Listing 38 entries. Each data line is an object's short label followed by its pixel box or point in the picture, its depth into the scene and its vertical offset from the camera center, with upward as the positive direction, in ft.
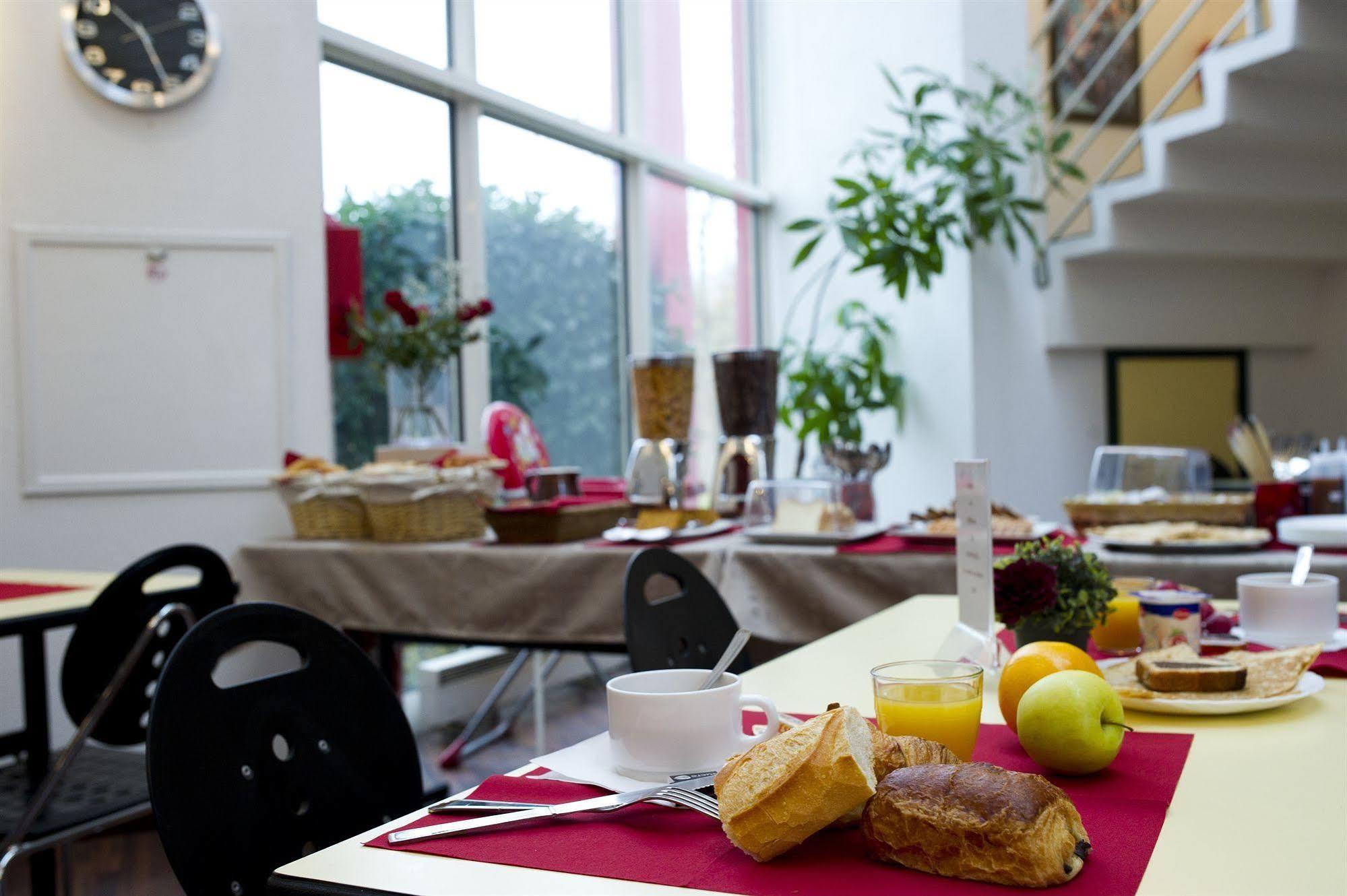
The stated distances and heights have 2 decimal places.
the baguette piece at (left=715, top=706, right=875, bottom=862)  2.40 -0.73
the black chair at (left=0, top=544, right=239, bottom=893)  6.03 -1.35
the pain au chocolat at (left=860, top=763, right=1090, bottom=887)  2.27 -0.78
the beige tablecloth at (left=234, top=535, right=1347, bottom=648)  8.00 -1.12
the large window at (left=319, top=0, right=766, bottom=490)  13.01 +3.23
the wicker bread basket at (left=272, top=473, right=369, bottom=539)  10.30 -0.62
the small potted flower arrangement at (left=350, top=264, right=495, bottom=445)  11.56 +0.89
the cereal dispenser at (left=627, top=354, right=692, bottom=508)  10.02 +0.02
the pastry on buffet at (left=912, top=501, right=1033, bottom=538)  7.89 -0.68
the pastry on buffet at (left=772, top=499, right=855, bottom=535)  8.67 -0.65
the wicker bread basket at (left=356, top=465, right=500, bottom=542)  9.86 -0.52
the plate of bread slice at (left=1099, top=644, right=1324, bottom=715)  3.65 -0.85
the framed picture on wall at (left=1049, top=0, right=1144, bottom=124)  17.47 +5.32
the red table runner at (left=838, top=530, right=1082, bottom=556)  7.83 -0.83
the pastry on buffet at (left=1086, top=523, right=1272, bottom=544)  7.30 -0.72
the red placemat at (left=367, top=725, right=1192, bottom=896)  2.34 -0.89
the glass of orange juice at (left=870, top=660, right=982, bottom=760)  3.10 -0.73
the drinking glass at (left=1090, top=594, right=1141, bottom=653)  4.66 -0.80
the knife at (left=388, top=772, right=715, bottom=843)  2.70 -0.87
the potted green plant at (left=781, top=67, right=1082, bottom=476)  15.83 +3.06
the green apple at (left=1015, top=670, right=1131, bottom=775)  2.97 -0.75
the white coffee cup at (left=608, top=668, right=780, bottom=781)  2.92 -0.73
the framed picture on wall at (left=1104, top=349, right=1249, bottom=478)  17.99 +0.33
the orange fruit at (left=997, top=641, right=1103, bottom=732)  3.44 -0.71
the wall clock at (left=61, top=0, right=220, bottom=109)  10.27 +3.48
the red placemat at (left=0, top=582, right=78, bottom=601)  7.61 -0.92
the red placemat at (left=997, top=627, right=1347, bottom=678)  4.21 -0.89
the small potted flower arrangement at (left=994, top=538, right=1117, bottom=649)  4.31 -0.62
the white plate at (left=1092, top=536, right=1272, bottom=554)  7.16 -0.77
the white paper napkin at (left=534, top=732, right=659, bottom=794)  2.98 -0.86
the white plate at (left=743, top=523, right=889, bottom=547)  8.51 -0.78
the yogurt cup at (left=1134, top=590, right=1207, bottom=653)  4.48 -0.76
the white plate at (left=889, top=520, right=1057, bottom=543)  7.79 -0.74
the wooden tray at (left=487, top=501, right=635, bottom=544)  9.42 -0.72
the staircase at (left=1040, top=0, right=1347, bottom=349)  13.56 +2.87
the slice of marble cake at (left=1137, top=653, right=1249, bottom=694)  3.78 -0.82
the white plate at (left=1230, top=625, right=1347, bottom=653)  4.59 -0.88
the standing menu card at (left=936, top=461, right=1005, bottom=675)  4.19 -0.55
